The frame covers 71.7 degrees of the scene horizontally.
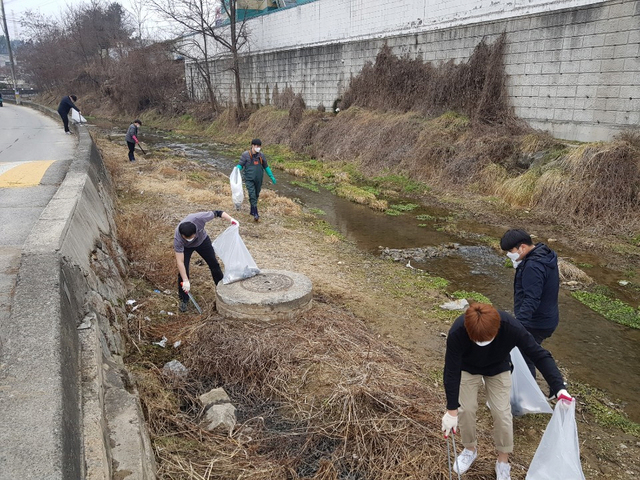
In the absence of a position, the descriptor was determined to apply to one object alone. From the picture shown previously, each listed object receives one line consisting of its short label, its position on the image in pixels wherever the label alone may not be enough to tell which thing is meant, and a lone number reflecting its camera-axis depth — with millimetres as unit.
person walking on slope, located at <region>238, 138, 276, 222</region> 8812
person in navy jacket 3613
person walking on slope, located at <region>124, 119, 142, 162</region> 14016
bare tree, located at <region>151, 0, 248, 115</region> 23750
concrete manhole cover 5289
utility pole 32156
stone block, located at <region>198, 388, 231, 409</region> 3730
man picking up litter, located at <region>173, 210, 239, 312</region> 4934
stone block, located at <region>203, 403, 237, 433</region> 3482
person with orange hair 2736
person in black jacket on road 14361
